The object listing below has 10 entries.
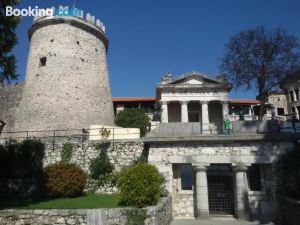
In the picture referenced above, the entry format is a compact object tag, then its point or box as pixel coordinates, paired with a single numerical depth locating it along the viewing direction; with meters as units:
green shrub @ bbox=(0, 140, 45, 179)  17.55
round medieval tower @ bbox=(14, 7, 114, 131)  25.72
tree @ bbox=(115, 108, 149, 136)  32.22
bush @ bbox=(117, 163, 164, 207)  12.02
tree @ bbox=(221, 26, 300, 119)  23.33
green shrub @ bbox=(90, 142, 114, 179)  17.05
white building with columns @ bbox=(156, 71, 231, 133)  29.27
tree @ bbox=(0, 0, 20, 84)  11.84
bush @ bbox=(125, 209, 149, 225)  10.77
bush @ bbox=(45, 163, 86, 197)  15.57
